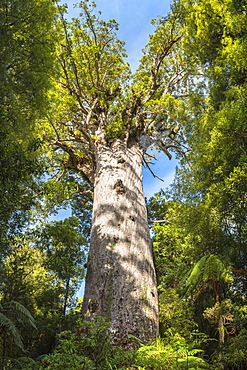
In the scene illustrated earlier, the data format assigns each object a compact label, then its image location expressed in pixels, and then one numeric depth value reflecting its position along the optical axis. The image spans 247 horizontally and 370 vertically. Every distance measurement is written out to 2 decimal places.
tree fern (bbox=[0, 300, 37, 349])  5.64
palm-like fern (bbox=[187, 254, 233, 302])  5.09
